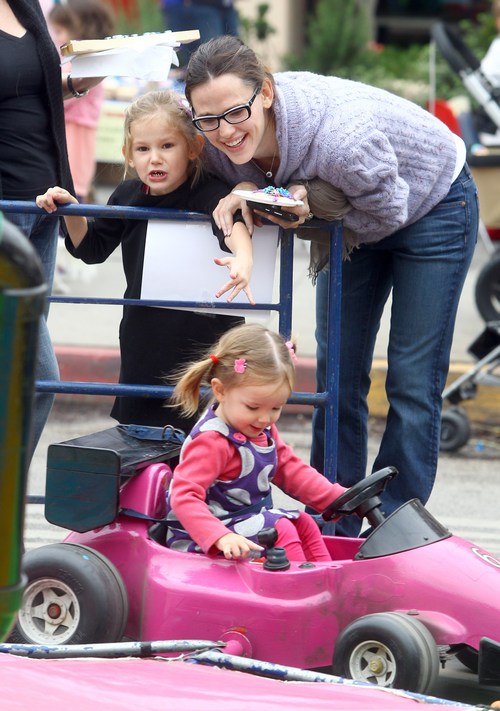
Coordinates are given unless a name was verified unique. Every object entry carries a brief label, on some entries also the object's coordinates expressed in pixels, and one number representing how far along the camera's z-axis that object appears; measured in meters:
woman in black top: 7.95
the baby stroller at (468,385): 12.64
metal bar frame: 7.59
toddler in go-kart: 6.66
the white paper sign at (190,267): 7.74
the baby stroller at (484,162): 15.40
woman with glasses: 6.99
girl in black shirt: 7.61
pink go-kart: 6.15
